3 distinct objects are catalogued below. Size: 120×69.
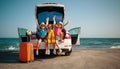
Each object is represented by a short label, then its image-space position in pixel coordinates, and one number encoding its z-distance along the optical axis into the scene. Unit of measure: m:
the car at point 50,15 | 5.15
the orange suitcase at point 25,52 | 3.74
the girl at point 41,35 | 4.27
